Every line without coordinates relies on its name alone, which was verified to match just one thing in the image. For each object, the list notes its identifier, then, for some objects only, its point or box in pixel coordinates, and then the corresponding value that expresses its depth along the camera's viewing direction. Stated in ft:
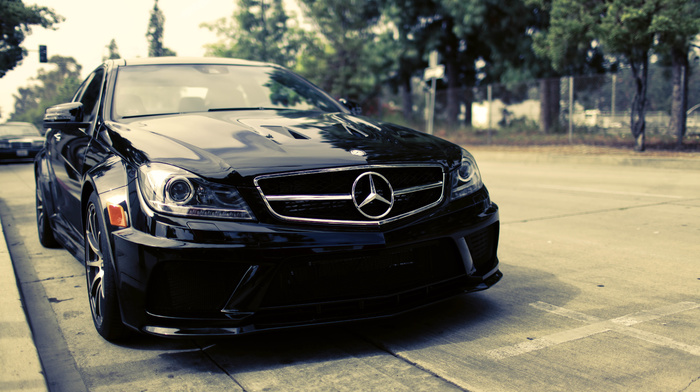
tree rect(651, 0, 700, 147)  49.42
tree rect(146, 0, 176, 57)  256.32
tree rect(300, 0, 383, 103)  125.39
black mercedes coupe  9.52
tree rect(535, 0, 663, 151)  51.47
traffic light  114.78
